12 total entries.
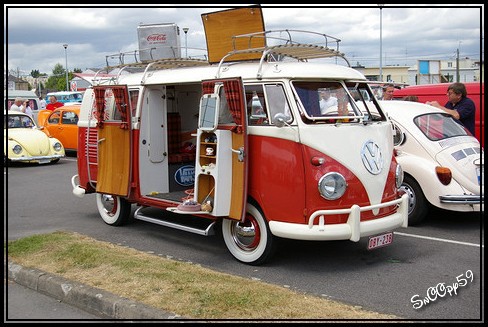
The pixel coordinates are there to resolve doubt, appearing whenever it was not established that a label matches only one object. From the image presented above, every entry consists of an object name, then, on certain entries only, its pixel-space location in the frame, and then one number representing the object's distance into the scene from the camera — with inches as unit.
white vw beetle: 310.7
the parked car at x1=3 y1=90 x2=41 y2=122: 1139.3
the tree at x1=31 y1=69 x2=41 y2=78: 5182.6
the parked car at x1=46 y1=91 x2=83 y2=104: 1587.1
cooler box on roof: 353.4
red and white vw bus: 236.2
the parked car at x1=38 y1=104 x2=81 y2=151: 742.5
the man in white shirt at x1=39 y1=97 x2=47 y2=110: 1242.9
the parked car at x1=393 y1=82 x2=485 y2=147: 425.1
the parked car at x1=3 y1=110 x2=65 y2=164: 634.8
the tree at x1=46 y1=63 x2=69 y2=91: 3801.7
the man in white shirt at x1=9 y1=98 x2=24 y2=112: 823.5
